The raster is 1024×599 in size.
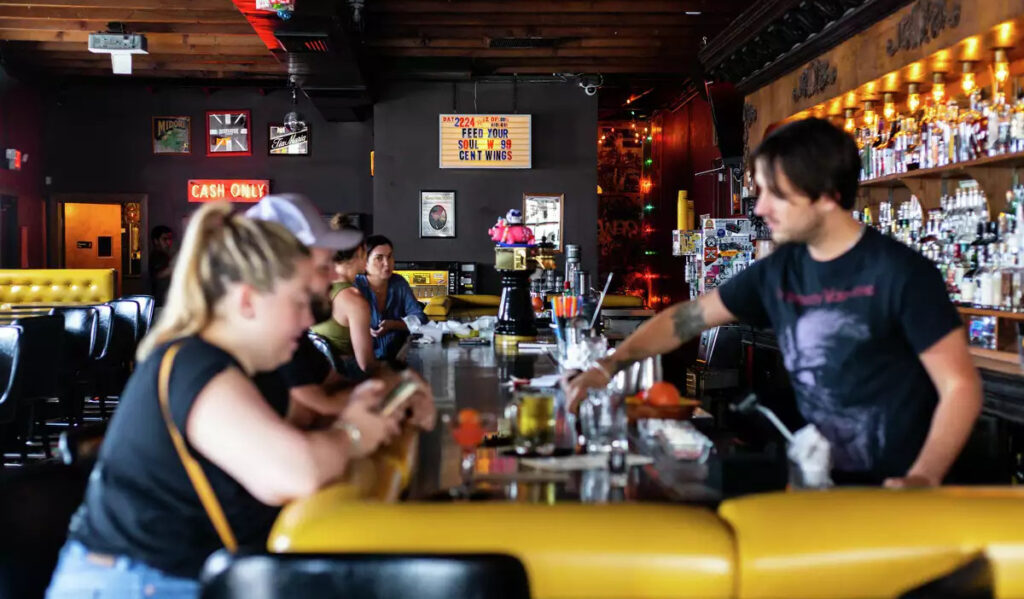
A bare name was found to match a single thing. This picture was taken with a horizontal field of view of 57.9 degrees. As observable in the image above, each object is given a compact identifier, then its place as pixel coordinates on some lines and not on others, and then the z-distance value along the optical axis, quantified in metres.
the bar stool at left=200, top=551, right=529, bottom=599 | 1.13
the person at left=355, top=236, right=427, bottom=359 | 5.61
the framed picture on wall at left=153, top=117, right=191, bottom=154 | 12.74
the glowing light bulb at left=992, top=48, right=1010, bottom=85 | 4.38
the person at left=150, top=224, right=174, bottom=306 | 11.69
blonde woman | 1.46
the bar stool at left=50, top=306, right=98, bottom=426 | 6.27
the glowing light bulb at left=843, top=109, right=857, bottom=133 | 6.36
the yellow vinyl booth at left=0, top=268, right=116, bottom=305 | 9.65
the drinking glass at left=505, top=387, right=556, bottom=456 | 2.08
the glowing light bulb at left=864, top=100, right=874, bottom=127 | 6.04
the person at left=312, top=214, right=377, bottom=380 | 4.39
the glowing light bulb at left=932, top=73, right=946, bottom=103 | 5.03
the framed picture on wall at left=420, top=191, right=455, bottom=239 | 11.16
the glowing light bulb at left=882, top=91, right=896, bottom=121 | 5.78
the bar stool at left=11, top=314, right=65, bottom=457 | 4.89
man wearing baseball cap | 1.96
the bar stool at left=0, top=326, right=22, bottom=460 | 4.71
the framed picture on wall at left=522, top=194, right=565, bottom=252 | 11.27
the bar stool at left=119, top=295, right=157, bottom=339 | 8.04
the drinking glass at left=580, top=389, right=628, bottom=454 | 2.04
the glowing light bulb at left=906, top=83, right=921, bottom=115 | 5.38
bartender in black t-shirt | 2.03
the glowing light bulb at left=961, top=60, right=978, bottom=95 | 4.69
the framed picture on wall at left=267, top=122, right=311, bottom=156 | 12.85
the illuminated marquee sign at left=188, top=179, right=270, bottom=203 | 12.83
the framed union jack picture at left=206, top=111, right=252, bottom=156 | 12.78
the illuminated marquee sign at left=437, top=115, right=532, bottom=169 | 11.07
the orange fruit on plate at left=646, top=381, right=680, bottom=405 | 2.38
